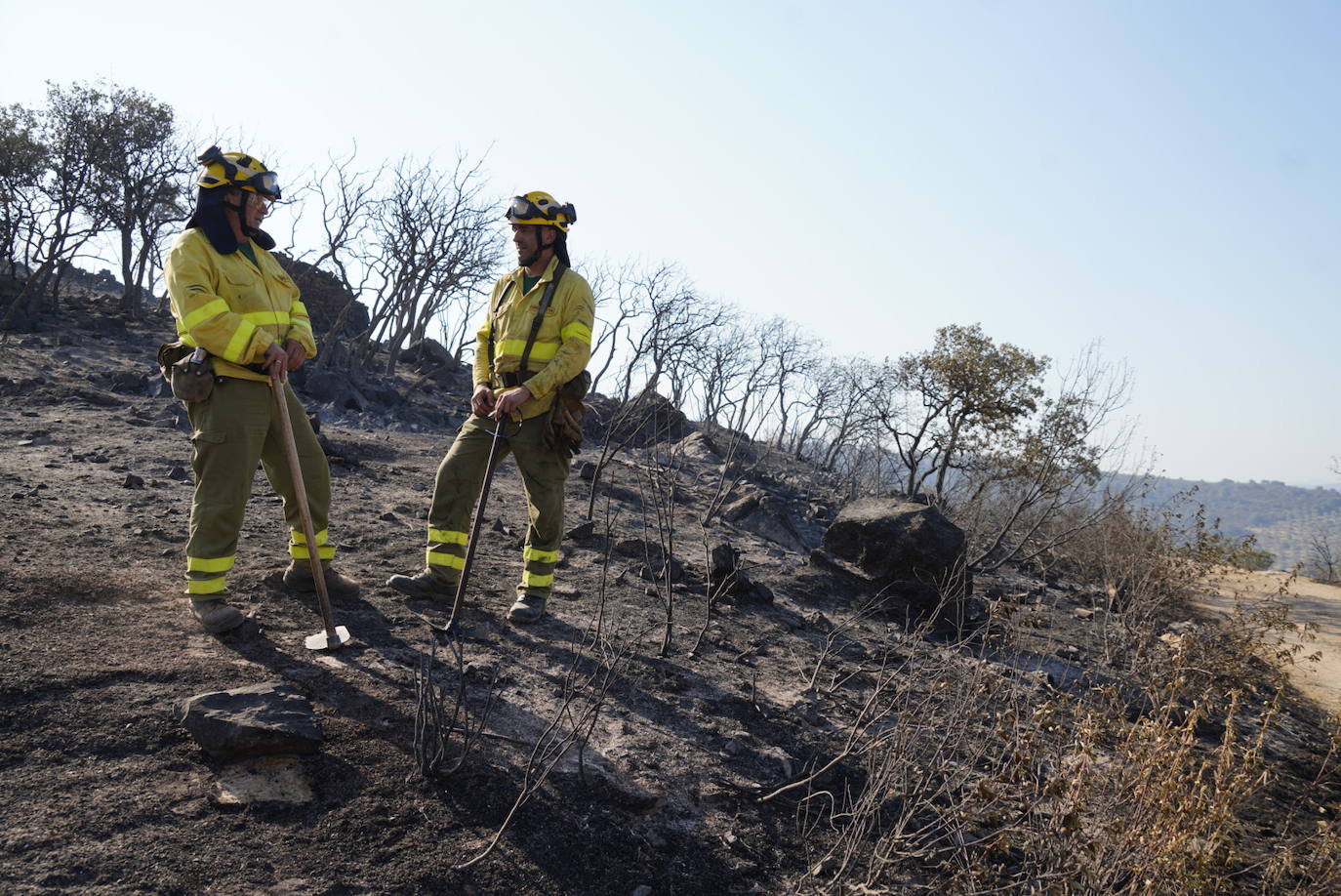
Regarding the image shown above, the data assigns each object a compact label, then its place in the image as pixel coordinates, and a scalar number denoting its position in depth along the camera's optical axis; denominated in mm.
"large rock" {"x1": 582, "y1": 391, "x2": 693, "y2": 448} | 6766
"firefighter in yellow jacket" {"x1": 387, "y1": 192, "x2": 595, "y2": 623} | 3893
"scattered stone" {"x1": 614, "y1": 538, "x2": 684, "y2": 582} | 5547
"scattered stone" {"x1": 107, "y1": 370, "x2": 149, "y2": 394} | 10266
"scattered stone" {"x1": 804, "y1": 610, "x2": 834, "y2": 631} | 5418
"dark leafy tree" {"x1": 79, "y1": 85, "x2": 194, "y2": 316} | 19234
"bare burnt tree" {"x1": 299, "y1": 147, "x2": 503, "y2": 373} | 21469
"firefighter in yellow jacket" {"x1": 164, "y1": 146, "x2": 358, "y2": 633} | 3168
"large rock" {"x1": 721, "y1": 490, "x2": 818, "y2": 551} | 8492
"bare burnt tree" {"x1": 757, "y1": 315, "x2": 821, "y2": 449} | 44644
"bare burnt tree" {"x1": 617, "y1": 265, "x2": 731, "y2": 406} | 26775
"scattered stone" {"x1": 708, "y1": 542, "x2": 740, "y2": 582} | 5305
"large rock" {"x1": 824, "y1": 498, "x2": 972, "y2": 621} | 6488
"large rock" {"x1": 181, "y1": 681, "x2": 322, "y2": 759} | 2350
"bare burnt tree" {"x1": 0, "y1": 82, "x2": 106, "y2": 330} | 18531
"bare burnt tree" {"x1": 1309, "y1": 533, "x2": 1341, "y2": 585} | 22734
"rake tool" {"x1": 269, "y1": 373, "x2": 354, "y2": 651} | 3180
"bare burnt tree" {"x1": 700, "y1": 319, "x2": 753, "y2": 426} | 40419
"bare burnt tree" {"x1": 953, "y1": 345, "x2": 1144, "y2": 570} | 8094
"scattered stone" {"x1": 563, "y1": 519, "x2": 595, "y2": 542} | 6004
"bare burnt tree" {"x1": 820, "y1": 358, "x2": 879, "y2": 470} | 34438
